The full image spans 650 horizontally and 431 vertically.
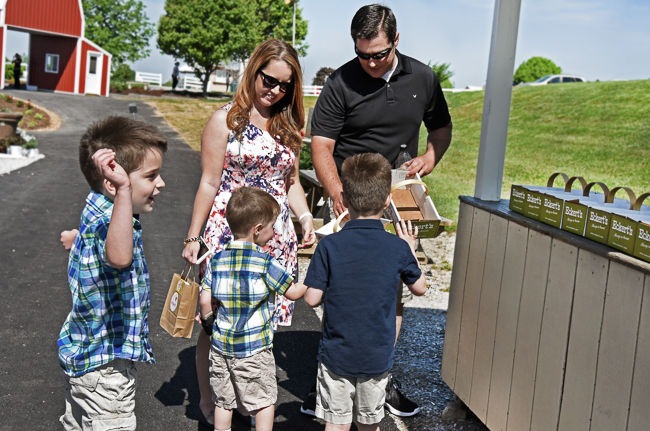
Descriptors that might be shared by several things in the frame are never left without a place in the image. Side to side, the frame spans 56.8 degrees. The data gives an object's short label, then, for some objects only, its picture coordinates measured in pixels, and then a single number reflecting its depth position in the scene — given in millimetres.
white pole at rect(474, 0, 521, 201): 3309
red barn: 32625
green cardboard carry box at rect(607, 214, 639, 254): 2178
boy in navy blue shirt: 2693
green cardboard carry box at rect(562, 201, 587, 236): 2520
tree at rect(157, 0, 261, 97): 42000
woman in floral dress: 3223
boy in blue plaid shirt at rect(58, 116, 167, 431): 2301
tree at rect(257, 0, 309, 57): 54688
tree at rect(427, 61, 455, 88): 25155
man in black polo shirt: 3584
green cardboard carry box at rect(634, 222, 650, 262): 2092
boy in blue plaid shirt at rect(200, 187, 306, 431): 2832
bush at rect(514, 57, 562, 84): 55375
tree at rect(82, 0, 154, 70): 52375
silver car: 40250
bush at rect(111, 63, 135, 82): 46719
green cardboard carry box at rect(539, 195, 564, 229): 2695
